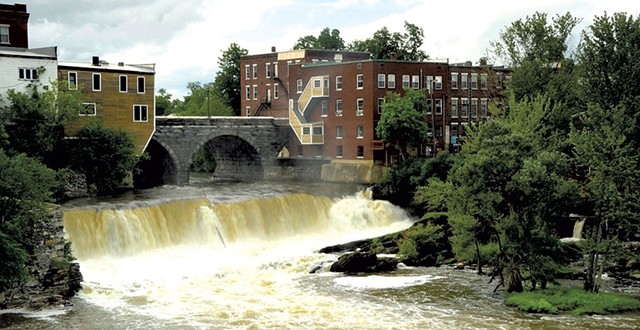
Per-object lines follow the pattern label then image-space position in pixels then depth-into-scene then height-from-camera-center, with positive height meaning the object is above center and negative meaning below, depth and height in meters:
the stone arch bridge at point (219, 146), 76.25 +0.63
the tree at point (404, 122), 72.86 +2.46
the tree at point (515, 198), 36.56 -2.34
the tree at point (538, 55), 63.50 +7.64
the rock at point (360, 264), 45.47 -6.47
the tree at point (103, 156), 60.66 -0.16
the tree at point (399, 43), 108.94 +14.40
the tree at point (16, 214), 33.77 -2.66
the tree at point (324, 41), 127.44 +17.49
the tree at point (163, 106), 121.09 +7.17
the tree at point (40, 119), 57.41 +2.59
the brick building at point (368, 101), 79.06 +5.03
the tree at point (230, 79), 115.62 +10.50
